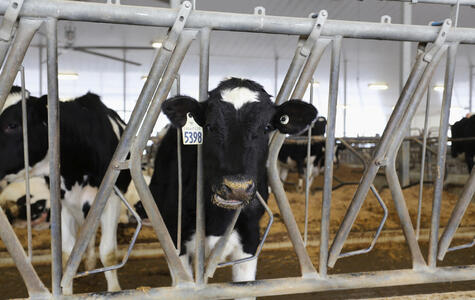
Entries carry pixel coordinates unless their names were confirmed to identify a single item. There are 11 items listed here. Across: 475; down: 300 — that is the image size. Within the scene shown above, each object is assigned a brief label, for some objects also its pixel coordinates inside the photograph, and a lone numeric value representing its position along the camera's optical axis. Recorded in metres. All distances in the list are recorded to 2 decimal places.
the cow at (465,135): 7.91
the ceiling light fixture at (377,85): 15.11
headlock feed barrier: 1.73
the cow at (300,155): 8.71
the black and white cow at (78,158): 3.06
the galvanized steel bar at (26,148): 1.75
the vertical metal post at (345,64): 15.10
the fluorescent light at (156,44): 8.68
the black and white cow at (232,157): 1.93
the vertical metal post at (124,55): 13.10
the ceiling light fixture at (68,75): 11.34
